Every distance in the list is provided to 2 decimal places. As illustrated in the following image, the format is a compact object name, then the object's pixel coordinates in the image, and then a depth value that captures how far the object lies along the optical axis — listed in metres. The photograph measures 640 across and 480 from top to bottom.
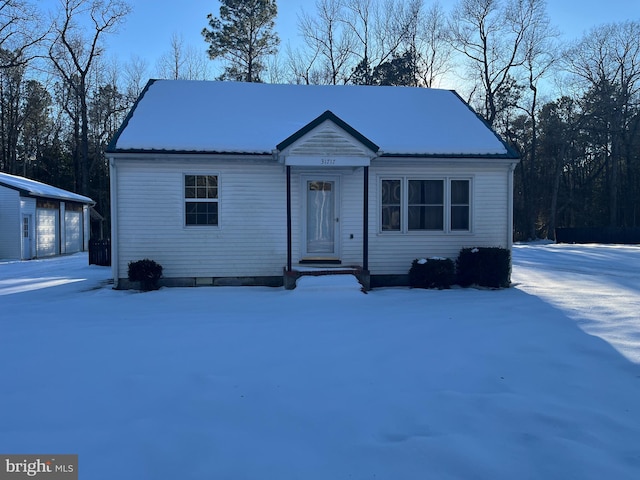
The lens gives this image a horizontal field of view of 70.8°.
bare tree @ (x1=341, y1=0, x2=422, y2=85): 32.72
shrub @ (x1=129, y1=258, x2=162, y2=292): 10.54
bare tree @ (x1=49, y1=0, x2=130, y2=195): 32.66
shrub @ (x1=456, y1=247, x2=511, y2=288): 10.98
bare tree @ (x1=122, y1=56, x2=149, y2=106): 36.03
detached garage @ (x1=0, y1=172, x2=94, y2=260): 20.48
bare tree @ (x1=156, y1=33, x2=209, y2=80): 34.62
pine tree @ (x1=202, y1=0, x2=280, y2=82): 31.17
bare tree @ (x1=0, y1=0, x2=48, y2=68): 26.43
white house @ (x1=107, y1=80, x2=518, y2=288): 10.71
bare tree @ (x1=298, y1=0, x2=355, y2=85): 32.97
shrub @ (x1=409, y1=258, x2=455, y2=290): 11.02
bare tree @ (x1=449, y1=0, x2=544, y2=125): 35.12
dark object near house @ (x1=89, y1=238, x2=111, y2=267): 17.58
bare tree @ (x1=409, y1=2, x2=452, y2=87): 34.00
